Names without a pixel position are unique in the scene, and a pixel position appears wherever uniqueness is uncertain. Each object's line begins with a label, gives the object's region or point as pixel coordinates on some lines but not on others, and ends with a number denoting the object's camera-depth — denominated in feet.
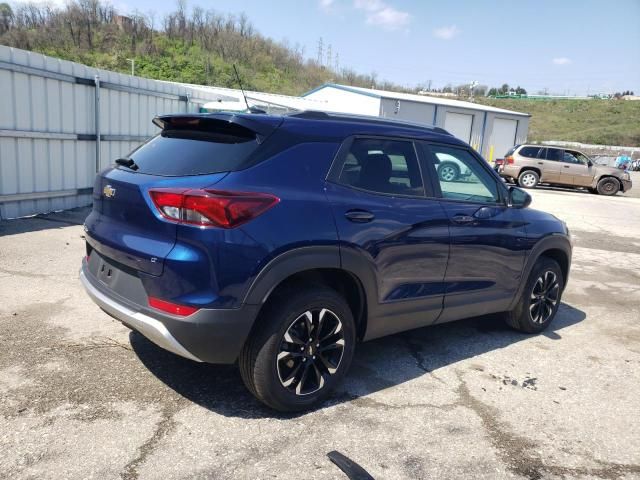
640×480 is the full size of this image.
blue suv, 9.00
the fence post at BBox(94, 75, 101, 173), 29.40
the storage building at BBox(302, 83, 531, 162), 95.71
